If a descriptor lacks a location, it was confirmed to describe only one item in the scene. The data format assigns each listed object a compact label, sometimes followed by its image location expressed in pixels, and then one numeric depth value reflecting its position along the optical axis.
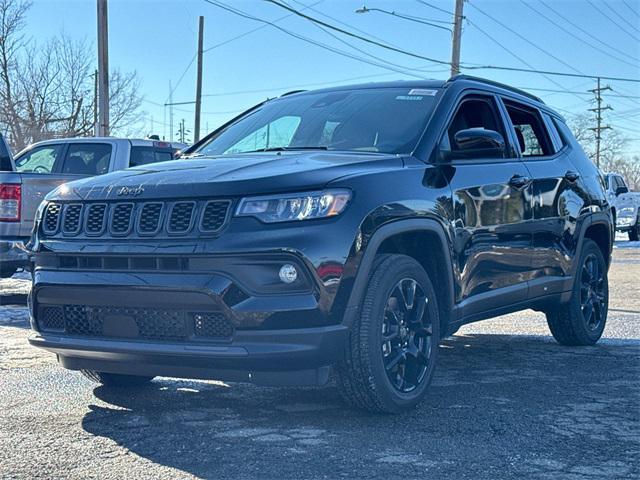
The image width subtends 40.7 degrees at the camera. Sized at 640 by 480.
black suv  3.88
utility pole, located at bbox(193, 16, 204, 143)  31.62
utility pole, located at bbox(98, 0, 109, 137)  18.70
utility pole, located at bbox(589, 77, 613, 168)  78.94
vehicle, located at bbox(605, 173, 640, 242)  26.36
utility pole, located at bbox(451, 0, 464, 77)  23.97
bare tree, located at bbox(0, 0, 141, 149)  36.81
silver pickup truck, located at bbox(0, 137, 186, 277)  8.92
